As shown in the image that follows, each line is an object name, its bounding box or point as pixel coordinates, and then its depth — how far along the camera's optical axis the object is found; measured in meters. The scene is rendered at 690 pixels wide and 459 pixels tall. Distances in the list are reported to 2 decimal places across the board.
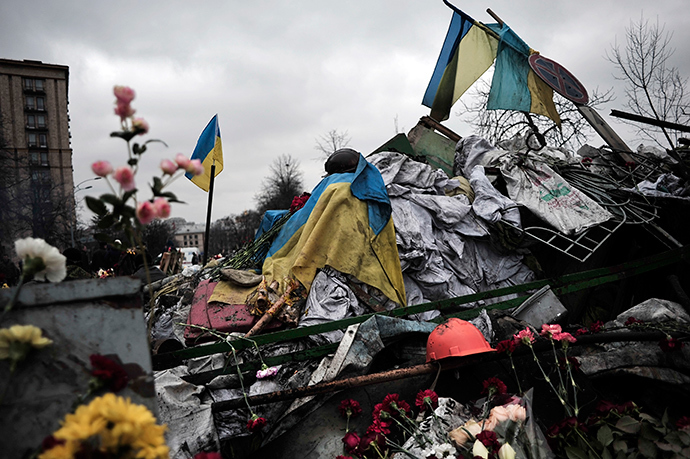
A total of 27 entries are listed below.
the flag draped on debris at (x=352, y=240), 3.74
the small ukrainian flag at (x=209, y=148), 6.09
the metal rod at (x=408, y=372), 2.18
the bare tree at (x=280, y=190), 32.28
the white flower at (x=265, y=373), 2.71
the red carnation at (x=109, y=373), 1.00
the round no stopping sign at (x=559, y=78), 5.77
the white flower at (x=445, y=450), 1.67
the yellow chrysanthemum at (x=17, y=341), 0.97
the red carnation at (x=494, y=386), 2.08
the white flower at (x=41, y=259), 1.08
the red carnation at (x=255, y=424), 2.15
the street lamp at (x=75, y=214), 19.10
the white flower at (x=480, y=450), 1.54
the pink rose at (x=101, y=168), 1.17
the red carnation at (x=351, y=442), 1.85
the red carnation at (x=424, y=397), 2.12
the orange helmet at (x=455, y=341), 2.31
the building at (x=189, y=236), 99.94
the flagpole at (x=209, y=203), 5.40
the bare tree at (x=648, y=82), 9.51
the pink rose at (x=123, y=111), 1.20
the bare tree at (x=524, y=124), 11.68
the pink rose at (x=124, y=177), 1.15
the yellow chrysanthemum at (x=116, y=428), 0.80
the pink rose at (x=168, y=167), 1.22
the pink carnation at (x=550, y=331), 2.12
